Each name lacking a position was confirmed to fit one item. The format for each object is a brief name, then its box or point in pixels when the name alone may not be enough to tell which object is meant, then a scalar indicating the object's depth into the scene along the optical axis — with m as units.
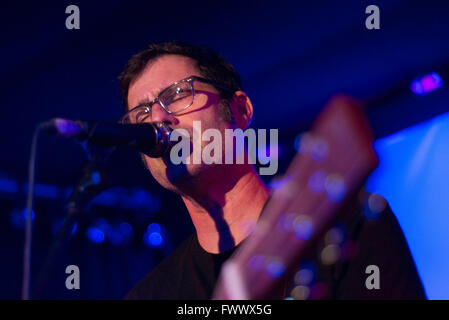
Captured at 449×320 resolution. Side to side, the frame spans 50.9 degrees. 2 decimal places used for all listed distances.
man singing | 1.37
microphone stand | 1.08
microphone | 1.11
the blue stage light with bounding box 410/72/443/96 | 3.98
